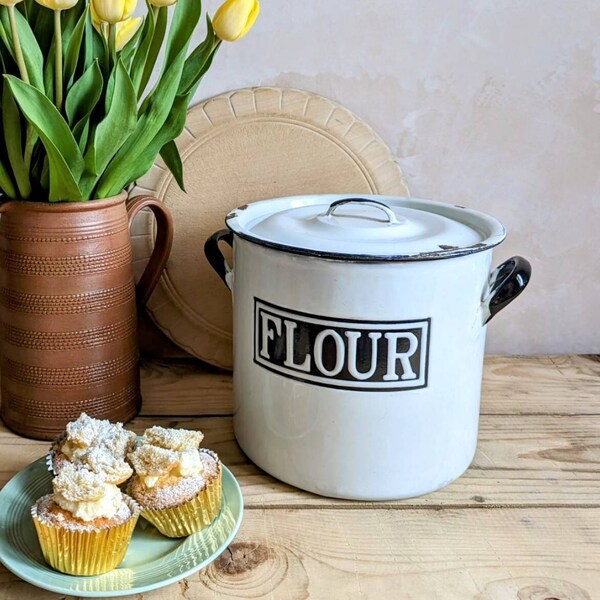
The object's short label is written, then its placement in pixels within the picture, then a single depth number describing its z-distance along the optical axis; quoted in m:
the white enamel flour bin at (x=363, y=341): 0.59
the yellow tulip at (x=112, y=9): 0.58
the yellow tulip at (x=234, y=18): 0.63
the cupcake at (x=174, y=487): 0.57
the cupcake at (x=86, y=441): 0.60
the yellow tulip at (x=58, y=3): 0.58
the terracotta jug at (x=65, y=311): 0.68
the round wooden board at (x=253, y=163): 0.85
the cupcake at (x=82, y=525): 0.52
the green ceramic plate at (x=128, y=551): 0.52
